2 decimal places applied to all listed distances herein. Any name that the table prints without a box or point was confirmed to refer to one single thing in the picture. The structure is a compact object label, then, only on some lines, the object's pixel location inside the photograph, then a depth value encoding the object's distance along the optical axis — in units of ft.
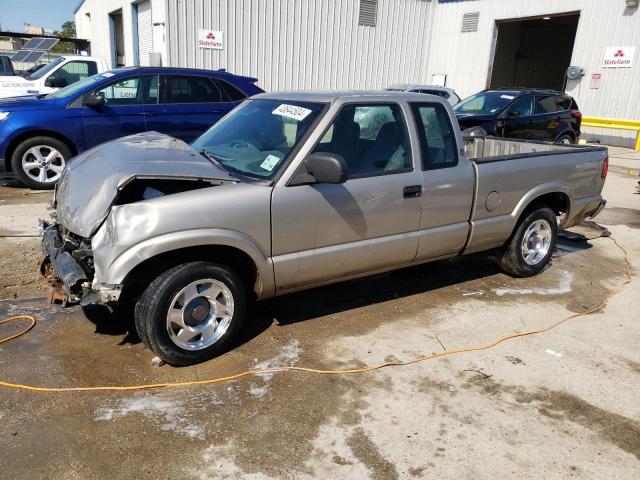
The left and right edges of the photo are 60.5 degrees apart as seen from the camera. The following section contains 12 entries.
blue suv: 26.23
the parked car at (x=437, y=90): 51.02
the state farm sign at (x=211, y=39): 52.85
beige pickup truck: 11.30
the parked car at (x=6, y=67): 43.98
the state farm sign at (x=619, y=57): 54.90
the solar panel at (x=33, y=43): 57.98
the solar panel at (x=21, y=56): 58.15
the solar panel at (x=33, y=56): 57.67
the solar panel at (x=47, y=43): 56.39
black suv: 39.42
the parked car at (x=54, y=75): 39.47
